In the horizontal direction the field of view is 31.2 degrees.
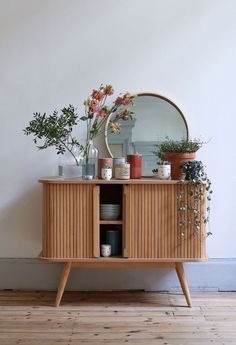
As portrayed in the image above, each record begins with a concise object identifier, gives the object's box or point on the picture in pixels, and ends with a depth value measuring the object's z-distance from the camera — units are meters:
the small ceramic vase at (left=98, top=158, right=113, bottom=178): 2.55
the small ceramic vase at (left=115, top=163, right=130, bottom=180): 2.53
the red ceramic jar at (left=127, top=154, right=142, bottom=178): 2.59
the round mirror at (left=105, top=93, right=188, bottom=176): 2.80
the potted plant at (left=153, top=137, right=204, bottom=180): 2.56
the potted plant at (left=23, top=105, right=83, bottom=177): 2.55
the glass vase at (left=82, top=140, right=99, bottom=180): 2.56
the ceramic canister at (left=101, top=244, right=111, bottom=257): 2.52
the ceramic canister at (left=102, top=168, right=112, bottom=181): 2.52
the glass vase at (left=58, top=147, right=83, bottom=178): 2.59
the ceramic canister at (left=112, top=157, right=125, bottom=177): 2.58
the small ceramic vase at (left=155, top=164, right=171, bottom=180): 2.54
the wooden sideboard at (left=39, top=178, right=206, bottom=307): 2.49
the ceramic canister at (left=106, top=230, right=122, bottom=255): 2.57
